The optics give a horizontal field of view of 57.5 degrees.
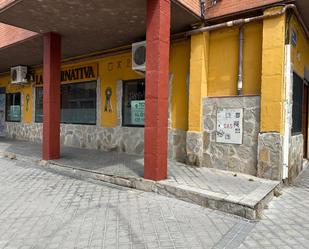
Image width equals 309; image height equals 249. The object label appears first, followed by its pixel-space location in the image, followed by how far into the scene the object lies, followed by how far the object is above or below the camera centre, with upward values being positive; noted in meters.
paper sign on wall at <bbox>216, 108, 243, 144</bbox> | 6.22 -0.18
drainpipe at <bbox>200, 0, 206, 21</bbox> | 6.52 +2.56
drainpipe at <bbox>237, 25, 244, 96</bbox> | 6.21 +1.30
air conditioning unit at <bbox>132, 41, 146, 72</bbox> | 7.52 +1.64
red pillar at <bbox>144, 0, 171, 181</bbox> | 5.14 +0.55
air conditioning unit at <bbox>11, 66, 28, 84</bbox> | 12.17 +1.75
